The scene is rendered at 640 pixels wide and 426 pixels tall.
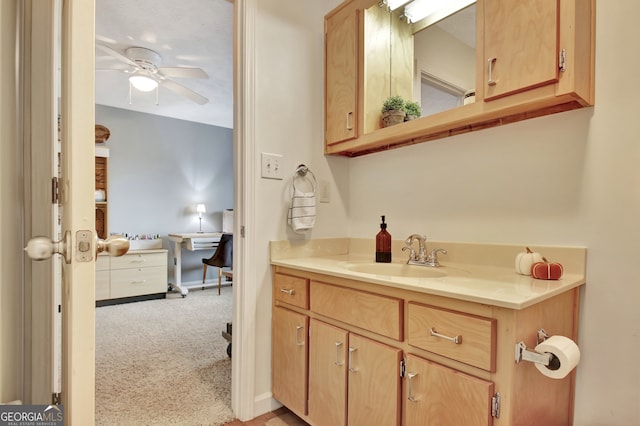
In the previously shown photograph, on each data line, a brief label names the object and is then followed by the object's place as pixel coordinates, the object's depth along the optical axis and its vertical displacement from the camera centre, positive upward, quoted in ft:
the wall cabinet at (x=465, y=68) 3.43 +1.85
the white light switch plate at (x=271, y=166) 5.52 +0.71
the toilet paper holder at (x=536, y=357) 2.73 -1.24
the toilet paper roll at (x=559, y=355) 2.69 -1.21
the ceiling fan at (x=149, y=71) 9.22 +3.93
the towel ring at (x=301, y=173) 5.92 +0.64
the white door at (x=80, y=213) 1.82 -0.04
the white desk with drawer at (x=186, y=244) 14.83 -1.76
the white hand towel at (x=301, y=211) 5.61 -0.06
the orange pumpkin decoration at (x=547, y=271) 3.67 -0.69
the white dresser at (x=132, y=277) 12.37 -2.80
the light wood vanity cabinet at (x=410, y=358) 2.86 -1.63
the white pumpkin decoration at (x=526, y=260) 3.90 -0.61
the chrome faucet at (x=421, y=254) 4.99 -0.71
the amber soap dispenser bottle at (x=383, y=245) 5.54 -0.62
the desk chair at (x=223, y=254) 14.07 -2.04
